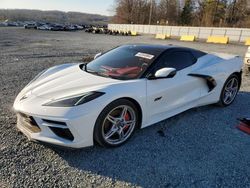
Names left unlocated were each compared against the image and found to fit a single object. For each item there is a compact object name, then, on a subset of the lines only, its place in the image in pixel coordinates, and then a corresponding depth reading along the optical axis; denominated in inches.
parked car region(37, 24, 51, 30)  1513.2
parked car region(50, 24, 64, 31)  1499.4
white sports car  86.4
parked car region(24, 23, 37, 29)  1587.0
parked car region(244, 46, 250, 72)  240.2
